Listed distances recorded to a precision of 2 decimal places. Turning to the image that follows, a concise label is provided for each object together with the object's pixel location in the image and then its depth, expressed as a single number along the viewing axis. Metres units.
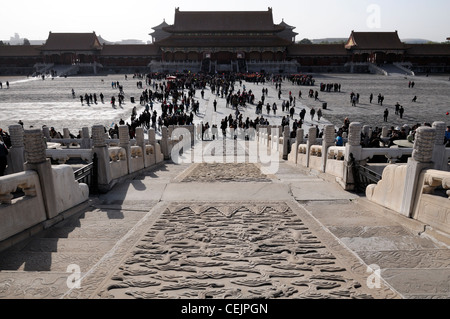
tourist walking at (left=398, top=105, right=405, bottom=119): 25.45
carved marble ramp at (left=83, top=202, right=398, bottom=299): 3.49
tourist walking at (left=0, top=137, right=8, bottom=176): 7.41
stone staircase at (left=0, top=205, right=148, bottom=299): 3.49
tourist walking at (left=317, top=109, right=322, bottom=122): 24.42
